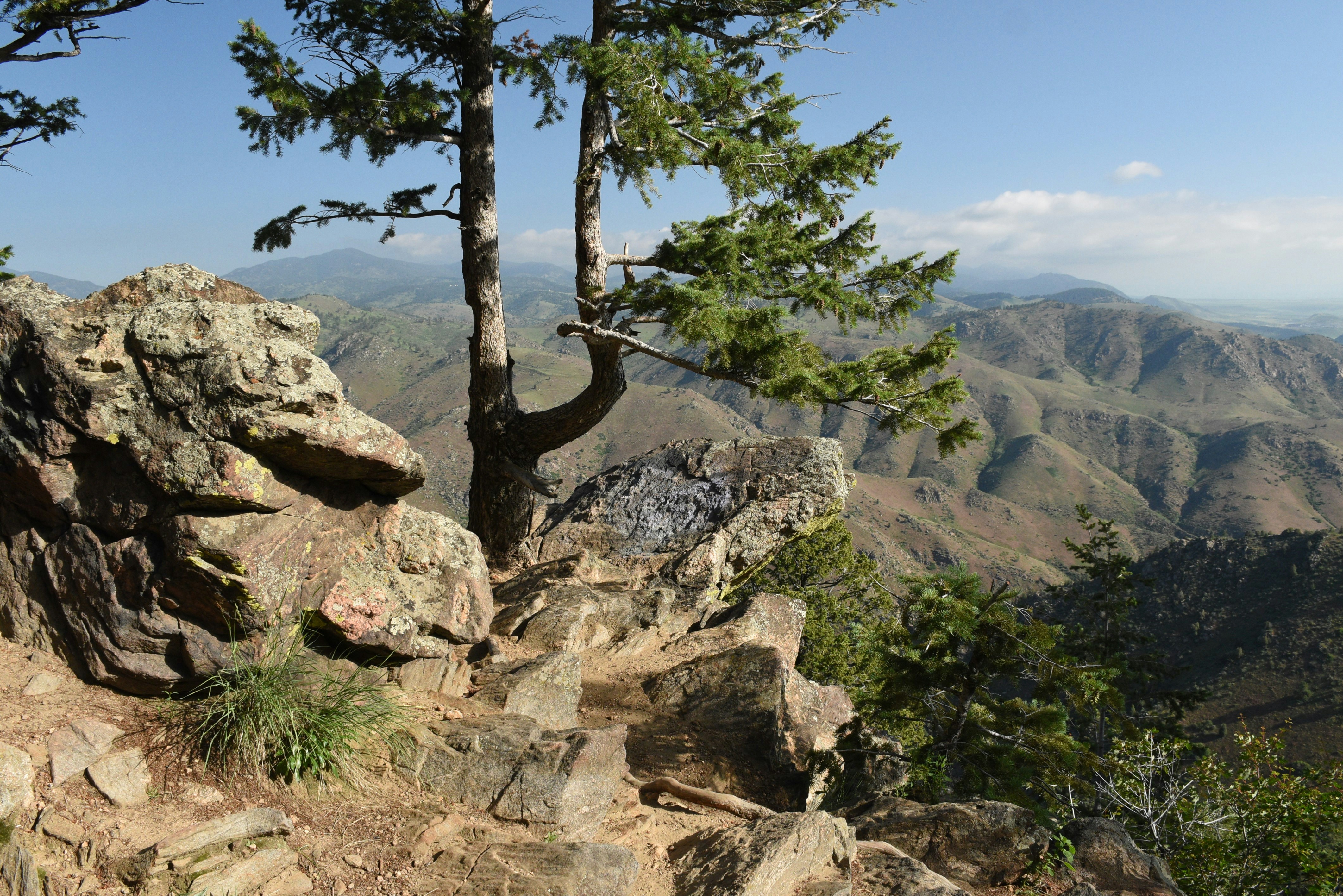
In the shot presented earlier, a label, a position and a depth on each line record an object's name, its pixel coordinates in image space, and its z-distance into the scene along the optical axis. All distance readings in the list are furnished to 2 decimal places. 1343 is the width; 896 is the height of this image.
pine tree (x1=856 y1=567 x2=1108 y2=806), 6.59
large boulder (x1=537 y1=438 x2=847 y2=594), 11.55
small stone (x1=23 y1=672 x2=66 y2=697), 4.89
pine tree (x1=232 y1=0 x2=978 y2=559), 8.53
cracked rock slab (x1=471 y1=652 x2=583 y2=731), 6.39
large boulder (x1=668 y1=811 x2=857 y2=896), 4.57
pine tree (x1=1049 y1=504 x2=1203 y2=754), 24.52
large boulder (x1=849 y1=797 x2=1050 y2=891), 5.59
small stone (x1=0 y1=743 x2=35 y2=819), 3.84
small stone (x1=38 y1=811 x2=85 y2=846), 3.83
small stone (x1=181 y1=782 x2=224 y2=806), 4.33
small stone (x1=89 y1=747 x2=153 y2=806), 4.20
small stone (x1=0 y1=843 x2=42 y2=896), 3.58
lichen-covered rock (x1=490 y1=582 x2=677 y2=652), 8.55
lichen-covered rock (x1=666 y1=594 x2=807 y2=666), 9.77
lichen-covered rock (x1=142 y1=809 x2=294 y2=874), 3.81
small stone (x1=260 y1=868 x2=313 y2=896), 3.91
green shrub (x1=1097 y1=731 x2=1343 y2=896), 7.66
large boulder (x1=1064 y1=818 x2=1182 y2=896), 5.46
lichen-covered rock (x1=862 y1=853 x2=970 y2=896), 4.80
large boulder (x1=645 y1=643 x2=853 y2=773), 7.99
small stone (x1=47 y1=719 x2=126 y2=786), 4.23
